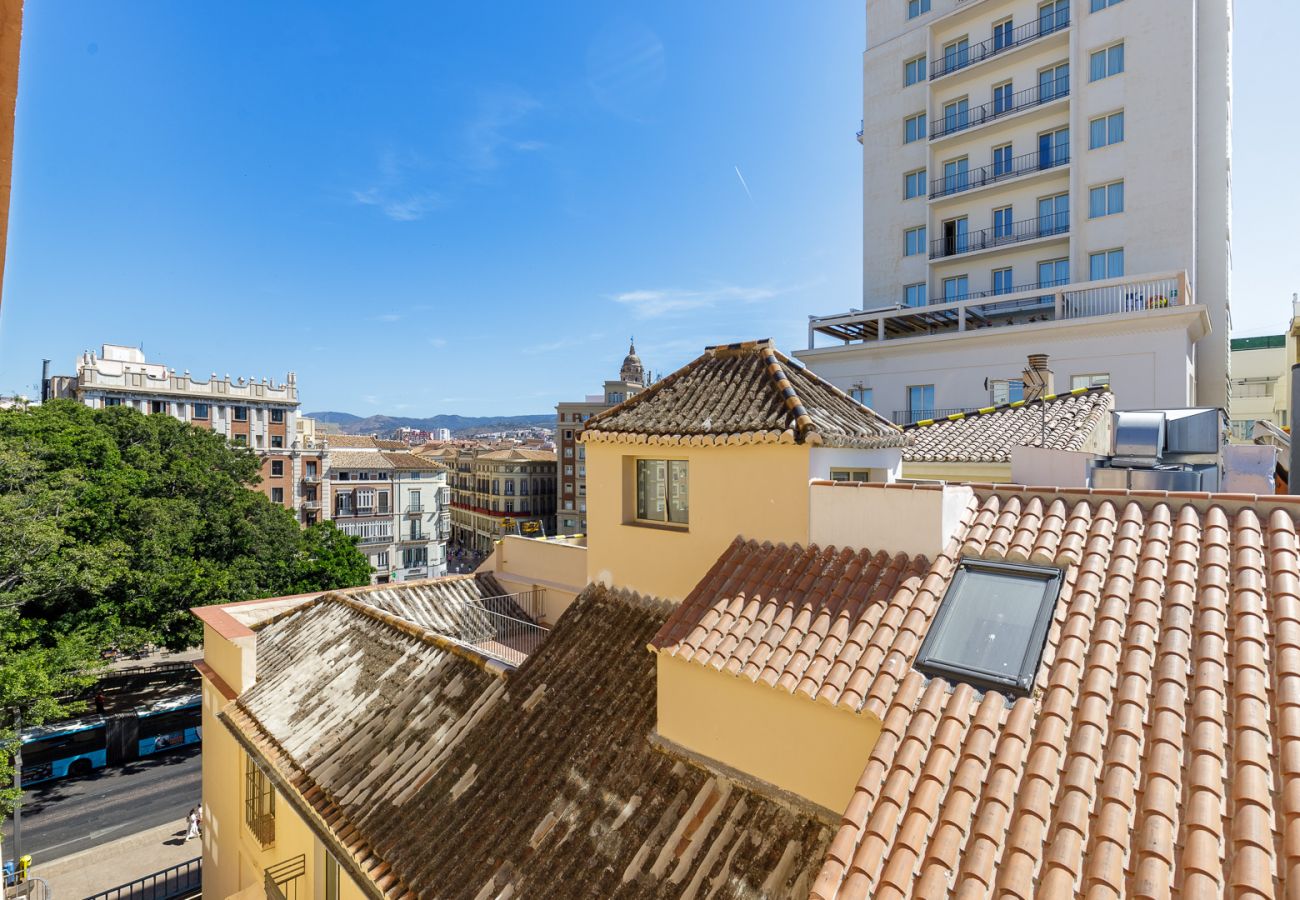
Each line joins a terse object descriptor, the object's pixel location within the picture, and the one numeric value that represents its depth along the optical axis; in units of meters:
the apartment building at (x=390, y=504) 61.84
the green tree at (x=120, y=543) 20.09
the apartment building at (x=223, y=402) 49.16
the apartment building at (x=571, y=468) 78.44
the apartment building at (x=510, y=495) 83.94
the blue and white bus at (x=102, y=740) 23.31
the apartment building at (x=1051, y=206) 21.70
